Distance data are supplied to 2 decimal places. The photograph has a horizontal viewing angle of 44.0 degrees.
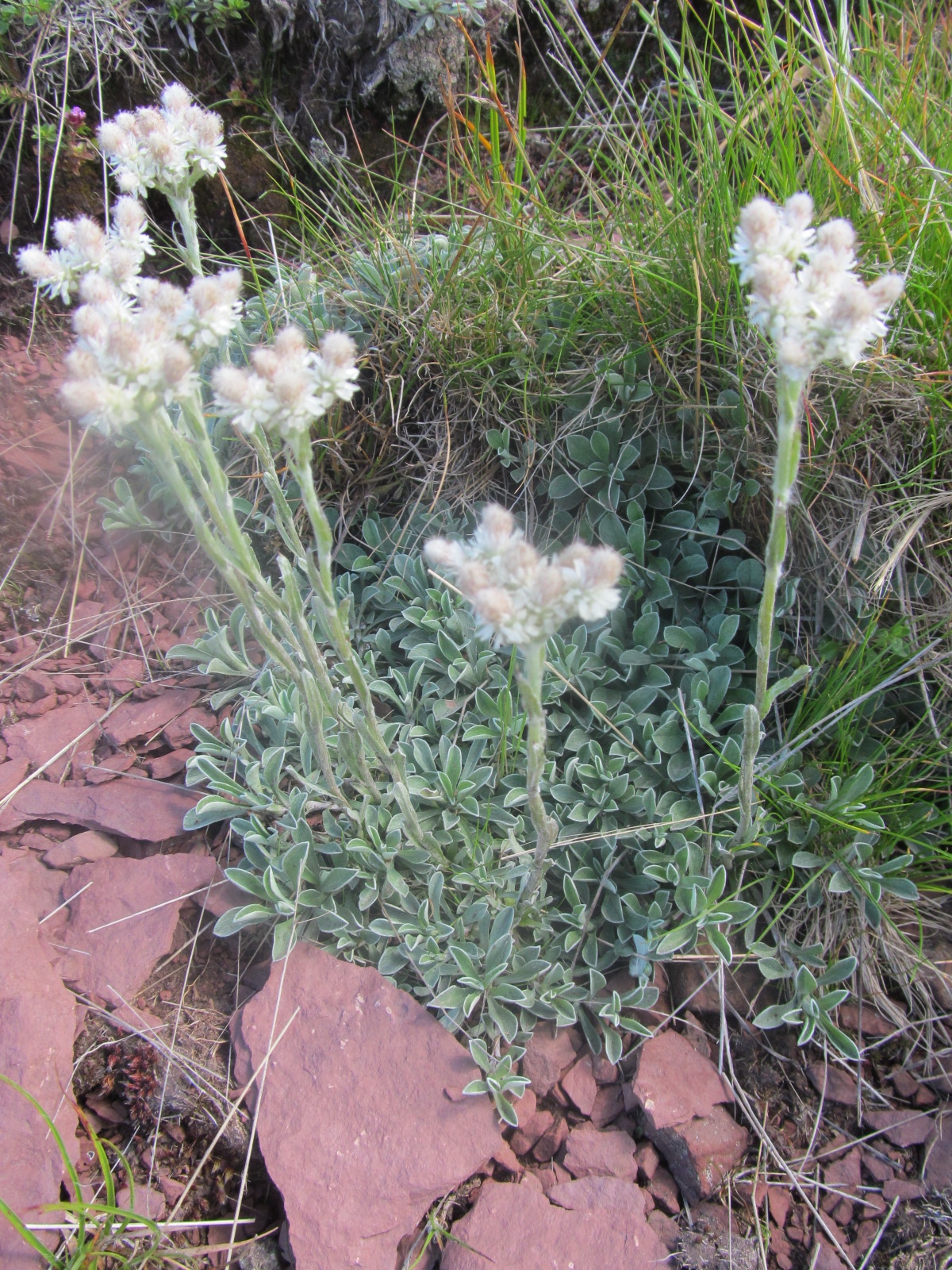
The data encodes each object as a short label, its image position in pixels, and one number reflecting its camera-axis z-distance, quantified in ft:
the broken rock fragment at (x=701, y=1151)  0.70
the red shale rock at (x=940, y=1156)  0.70
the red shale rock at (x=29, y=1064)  0.65
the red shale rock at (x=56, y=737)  0.86
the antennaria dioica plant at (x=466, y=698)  0.59
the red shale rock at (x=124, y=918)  0.75
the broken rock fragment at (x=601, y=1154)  0.70
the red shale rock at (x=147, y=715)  0.88
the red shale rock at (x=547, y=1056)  0.74
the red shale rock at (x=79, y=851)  0.80
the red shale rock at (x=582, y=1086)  0.73
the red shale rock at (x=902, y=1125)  0.72
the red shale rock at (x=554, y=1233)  0.66
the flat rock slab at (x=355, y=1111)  0.67
